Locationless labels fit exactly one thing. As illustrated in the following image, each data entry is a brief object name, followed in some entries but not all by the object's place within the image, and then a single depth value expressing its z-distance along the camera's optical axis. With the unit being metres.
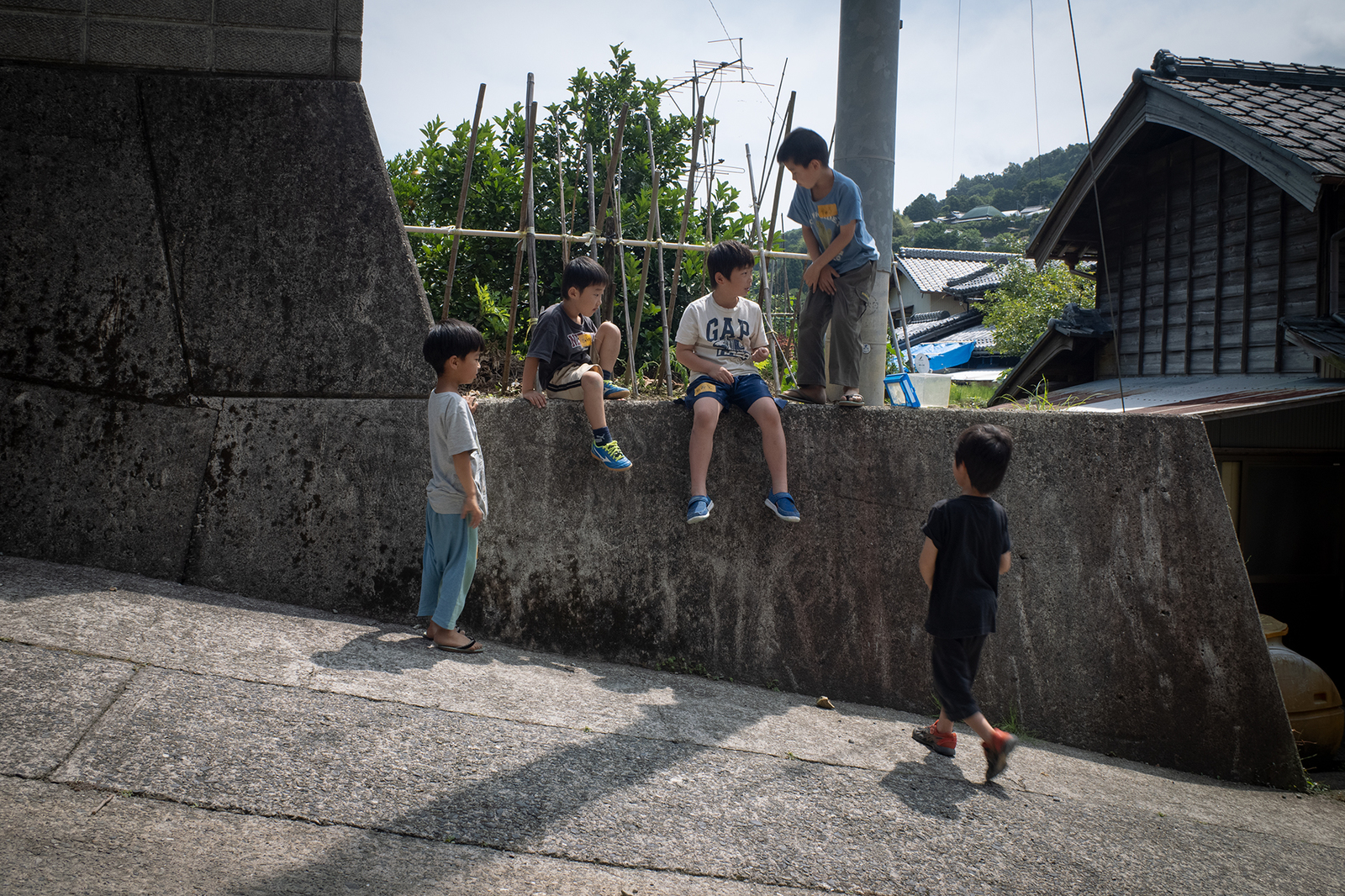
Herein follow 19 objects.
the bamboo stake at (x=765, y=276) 4.64
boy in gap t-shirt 3.49
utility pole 3.80
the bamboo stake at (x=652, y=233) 4.29
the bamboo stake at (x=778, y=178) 4.65
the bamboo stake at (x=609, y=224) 4.16
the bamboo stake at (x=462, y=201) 4.07
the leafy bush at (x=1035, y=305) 19.56
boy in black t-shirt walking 2.88
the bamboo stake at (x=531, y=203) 3.86
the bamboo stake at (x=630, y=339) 4.34
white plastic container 4.82
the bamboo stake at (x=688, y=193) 4.39
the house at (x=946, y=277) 28.67
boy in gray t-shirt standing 3.11
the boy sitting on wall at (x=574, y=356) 3.51
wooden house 6.26
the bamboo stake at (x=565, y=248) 4.11
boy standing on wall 3.78
